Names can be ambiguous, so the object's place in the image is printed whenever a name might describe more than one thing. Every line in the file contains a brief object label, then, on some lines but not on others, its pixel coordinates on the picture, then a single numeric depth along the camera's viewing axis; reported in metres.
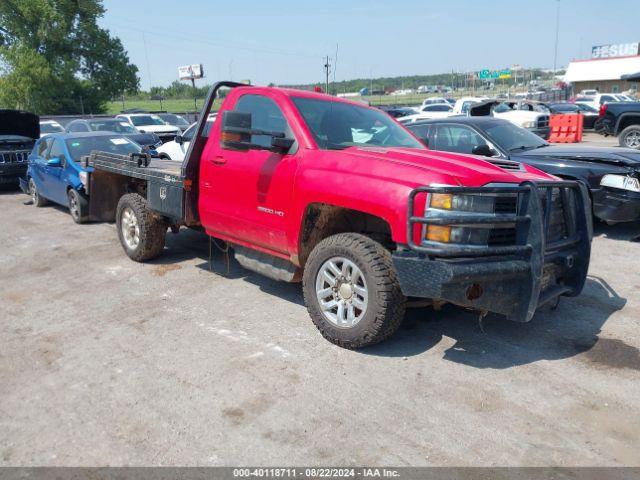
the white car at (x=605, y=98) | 32.83
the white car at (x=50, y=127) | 20.23
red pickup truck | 3.66
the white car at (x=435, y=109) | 27.86
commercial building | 54.44
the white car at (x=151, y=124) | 21.55
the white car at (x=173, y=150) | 12.09
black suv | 12.91
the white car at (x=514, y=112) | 13.19
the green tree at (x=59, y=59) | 41.16
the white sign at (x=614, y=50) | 72.62
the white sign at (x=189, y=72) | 53.69
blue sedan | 9.22
